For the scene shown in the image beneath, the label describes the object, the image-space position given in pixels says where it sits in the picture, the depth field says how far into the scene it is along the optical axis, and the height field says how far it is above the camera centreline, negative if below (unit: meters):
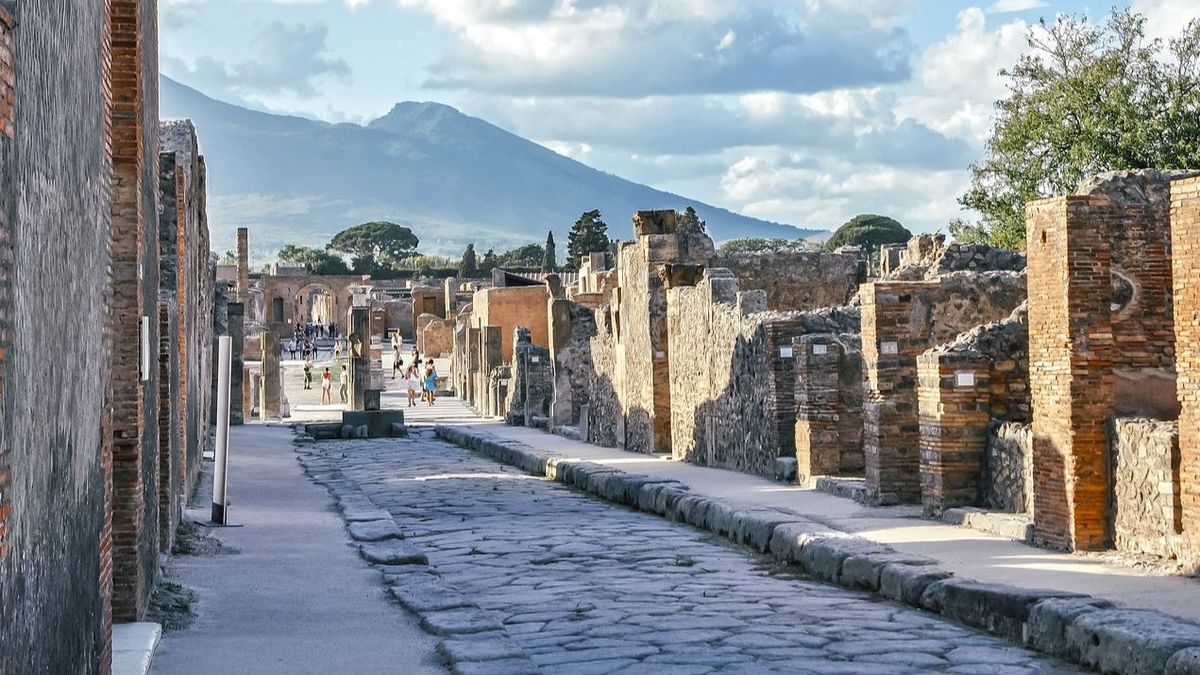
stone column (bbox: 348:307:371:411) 40.78 +0.85
